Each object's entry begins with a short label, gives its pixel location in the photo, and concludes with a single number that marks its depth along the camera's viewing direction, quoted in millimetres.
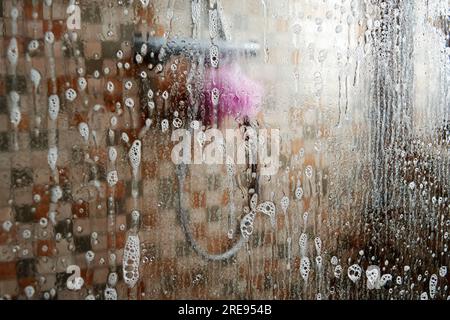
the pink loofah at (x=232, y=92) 887
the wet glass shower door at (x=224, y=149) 773
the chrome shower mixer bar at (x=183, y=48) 836
